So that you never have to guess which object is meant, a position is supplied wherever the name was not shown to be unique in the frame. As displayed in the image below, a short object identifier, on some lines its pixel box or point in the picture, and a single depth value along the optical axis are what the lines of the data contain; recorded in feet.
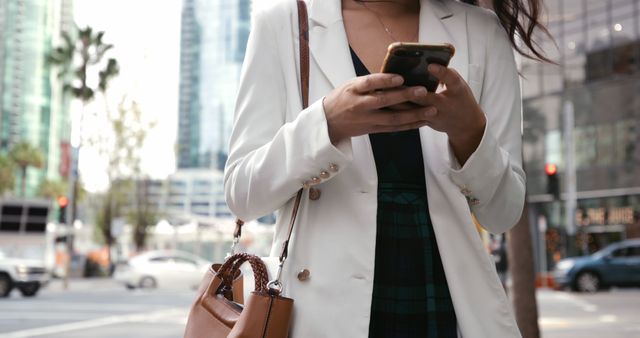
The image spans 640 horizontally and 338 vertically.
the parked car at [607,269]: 68.59
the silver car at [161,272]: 82.17
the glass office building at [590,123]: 92.94
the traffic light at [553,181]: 56.39
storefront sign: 92.88
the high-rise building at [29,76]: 236.14
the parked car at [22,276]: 62.59
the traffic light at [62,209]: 88.51
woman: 4.06
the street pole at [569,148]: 96.48
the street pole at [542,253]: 95.70
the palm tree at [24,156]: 184.14
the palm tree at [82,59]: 109.91
